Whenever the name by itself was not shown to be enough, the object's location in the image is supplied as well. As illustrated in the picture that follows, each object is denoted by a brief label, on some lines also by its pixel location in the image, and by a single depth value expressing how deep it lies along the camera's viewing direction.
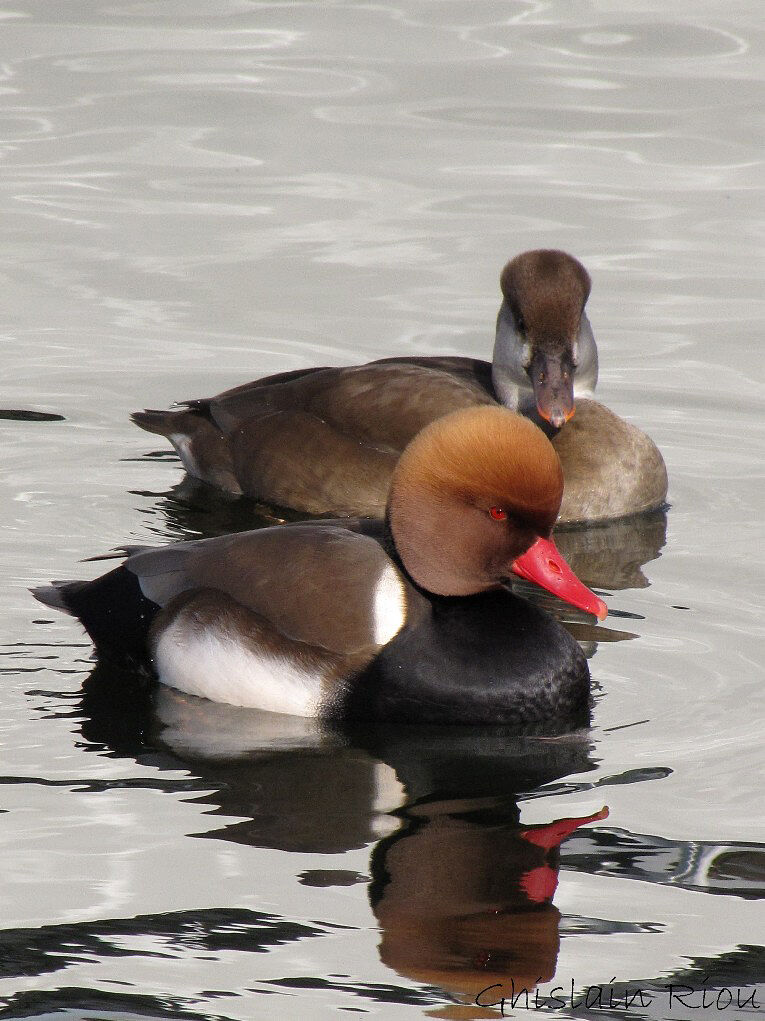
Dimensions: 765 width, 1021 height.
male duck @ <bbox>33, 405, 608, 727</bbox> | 11.67
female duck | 16.67
